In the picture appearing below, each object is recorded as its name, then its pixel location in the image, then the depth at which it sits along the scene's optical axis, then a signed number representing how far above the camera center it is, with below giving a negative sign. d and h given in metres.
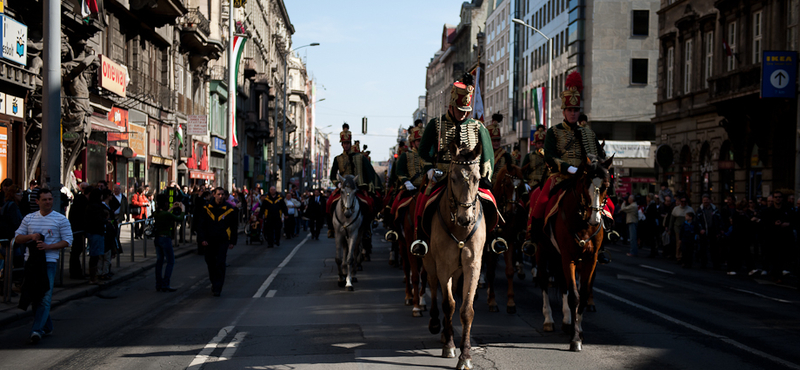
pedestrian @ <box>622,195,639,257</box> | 24.58 -1.49
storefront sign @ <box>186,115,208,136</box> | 37.22 +2.23
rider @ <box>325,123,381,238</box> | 15.45 +0.02
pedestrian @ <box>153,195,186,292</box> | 14.62 -1.18
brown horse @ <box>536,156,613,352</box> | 8.68 -0.76
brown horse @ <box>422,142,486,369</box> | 7.48 -0.66
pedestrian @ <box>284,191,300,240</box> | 32.34 -1.87
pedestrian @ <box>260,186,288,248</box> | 26.42 -1.48
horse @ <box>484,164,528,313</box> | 12.95 -0.49
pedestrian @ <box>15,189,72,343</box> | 9.30 -0.89
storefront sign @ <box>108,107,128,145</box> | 29.58 +2.03
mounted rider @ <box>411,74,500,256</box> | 8.35 +0.33
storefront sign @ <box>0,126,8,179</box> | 20.77 +0.55
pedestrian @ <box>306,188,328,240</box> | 31.64 -1.69
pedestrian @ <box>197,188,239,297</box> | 13.99 -1.07
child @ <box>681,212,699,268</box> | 20.91 -1.80
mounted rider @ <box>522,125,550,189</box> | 14.70 +0.11
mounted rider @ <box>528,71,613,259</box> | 9.81 +0.31
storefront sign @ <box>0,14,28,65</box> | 18.89 +3.25
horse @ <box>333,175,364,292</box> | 14.46 -1.06
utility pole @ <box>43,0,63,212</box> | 13.24 +1.21
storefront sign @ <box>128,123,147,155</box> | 32.00 +1.33
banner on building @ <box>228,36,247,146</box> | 33.75 +5.34
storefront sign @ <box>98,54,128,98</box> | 26.62 +3.35
